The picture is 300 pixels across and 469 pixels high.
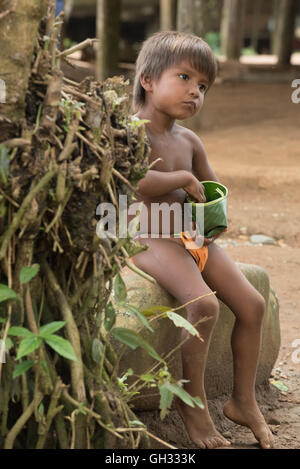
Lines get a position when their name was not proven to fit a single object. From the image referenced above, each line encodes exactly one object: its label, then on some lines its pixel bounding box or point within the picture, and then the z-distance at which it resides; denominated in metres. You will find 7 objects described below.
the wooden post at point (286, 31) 35.31
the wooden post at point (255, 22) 48.06
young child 5.62
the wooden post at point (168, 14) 25.70
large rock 5.86
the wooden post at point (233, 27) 34.00
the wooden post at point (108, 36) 26.16
